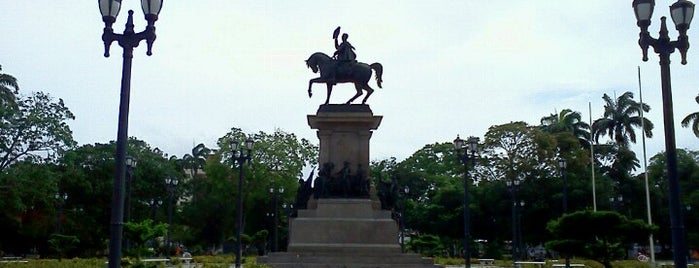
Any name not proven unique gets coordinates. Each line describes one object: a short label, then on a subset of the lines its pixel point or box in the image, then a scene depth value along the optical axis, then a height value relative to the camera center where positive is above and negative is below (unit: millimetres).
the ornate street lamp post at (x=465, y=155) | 28644 +3447
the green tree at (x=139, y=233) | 24053 +126
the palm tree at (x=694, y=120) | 47469 +7630
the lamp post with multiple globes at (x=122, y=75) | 10758 +2439
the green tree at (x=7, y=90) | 40600 +8875
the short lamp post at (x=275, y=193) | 51375 +3242
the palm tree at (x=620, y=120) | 64188 +10084
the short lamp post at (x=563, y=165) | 33006 +3290
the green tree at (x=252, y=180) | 62844 +4803
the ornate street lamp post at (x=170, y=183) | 42406 +3100
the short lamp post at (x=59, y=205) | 47100 +1965
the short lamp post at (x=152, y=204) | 59659 +2680
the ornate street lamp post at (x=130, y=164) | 33806 +3330
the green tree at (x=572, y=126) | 63678 +9605
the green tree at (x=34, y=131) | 38125 +5483
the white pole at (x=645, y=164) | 40169 +4261
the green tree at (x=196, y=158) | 97481 +10409
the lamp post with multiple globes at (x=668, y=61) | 11227 +2828
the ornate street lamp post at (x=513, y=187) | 38956 +2847
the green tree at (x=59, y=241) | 38031 -223
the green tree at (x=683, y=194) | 56625 +3476
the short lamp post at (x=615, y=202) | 50450 +2563
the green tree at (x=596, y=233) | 17578 +131
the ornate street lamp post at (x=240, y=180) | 31350 +2472
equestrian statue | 28812 +6464
